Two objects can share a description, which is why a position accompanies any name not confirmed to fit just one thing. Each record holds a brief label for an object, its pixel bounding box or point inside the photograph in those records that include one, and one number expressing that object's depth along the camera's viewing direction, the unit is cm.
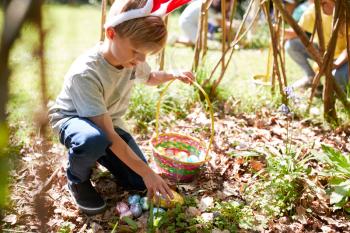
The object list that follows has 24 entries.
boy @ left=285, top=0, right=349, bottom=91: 296
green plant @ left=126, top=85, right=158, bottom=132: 267
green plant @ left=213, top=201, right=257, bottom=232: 170
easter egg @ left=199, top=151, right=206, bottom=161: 221
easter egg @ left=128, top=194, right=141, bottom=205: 184
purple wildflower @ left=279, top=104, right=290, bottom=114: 193
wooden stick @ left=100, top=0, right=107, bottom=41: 249
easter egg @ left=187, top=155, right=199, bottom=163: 226
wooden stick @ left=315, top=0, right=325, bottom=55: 244
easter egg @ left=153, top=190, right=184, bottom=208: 179
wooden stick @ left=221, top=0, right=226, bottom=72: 277
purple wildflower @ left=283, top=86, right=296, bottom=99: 206
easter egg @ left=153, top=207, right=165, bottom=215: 171
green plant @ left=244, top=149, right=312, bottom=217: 179
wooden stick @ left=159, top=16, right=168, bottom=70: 289
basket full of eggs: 199
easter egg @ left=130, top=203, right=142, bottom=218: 179
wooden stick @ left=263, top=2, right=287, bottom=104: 252
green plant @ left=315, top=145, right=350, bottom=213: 177
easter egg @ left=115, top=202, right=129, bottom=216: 179
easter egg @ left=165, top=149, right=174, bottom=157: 229
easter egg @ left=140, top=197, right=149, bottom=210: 182
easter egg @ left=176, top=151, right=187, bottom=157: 230
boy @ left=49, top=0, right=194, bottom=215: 161
